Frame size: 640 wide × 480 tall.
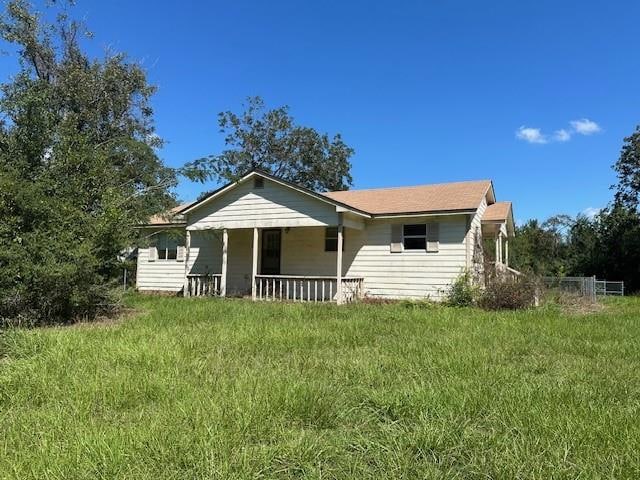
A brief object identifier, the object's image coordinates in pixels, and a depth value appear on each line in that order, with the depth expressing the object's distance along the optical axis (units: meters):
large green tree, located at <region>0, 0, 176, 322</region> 9.24
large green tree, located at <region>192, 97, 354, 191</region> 35.41
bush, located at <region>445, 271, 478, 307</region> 13.33
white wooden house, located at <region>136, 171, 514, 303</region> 14.34
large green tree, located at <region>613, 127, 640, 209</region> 29.91
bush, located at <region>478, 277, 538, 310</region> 12.78
